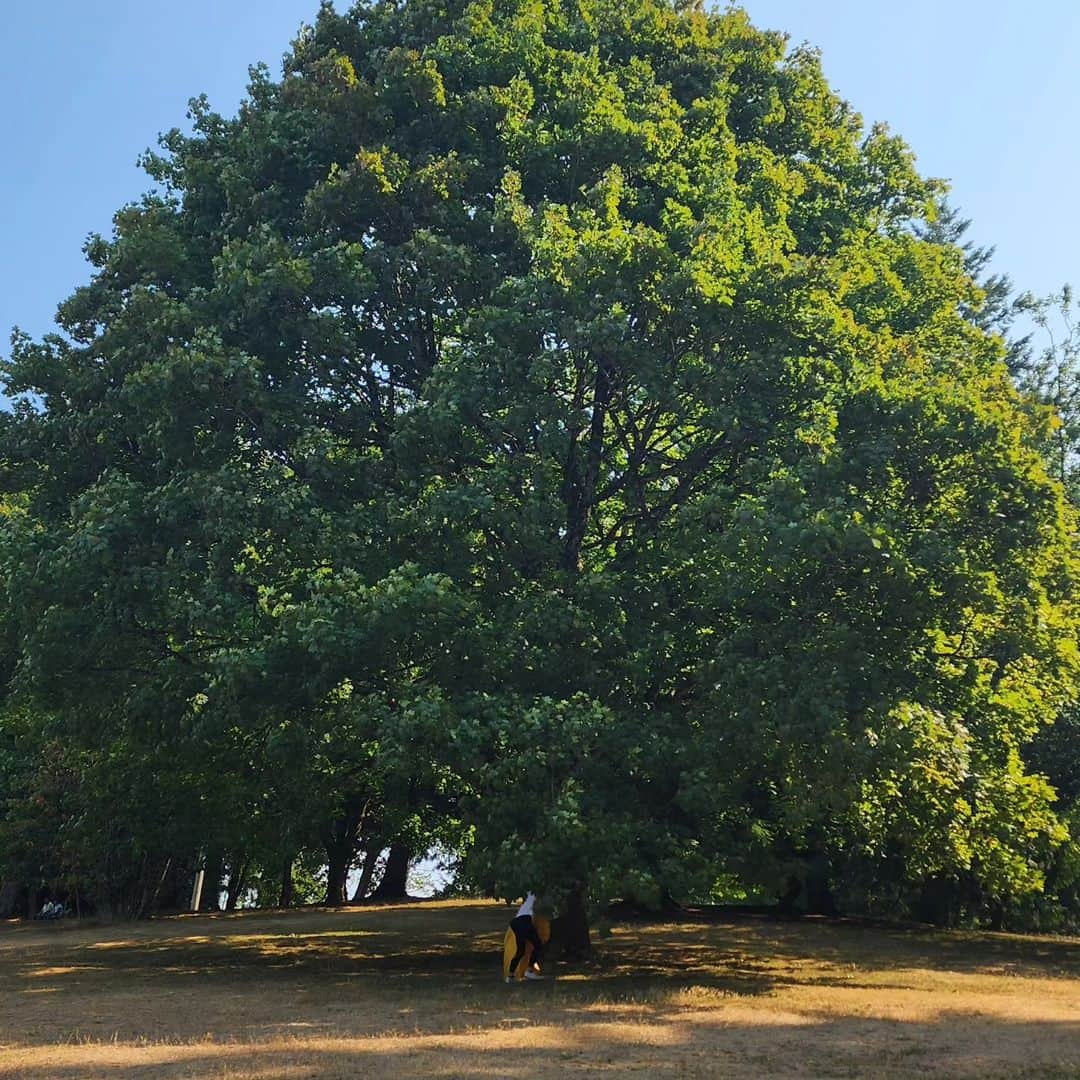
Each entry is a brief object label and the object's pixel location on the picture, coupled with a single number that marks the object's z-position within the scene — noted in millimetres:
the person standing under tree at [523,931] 15188
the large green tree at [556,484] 13406
